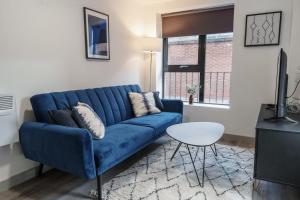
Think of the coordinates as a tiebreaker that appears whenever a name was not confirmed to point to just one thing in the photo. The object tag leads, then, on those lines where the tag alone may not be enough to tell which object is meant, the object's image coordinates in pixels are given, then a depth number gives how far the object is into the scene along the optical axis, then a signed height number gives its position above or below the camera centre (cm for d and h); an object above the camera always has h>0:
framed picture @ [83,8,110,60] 280 +55
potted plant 382 -28
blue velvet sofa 174 -61
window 373 +18
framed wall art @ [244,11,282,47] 302 +66
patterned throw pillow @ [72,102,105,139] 208 -45
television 197 -17
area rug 193 -105
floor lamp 373 +52
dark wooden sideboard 177 -65
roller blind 353 +92
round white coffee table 216 -64
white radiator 185 -40
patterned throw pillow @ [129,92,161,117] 321 -44
